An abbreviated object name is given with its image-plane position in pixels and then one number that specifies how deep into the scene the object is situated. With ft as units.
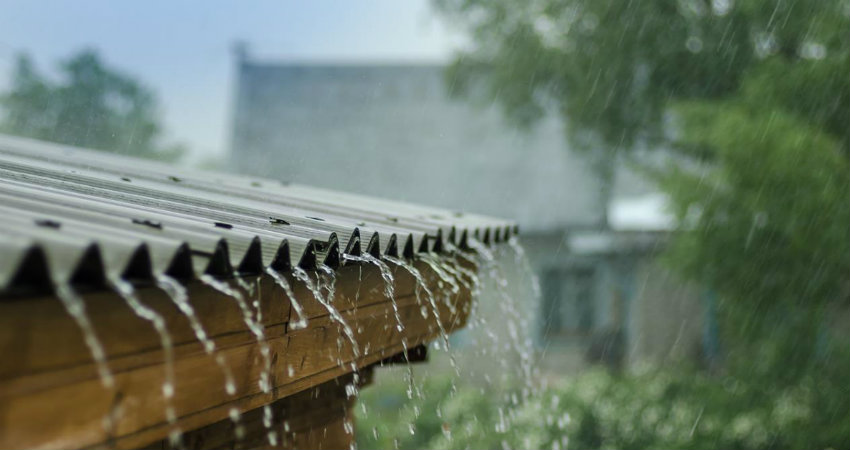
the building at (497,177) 41.83
